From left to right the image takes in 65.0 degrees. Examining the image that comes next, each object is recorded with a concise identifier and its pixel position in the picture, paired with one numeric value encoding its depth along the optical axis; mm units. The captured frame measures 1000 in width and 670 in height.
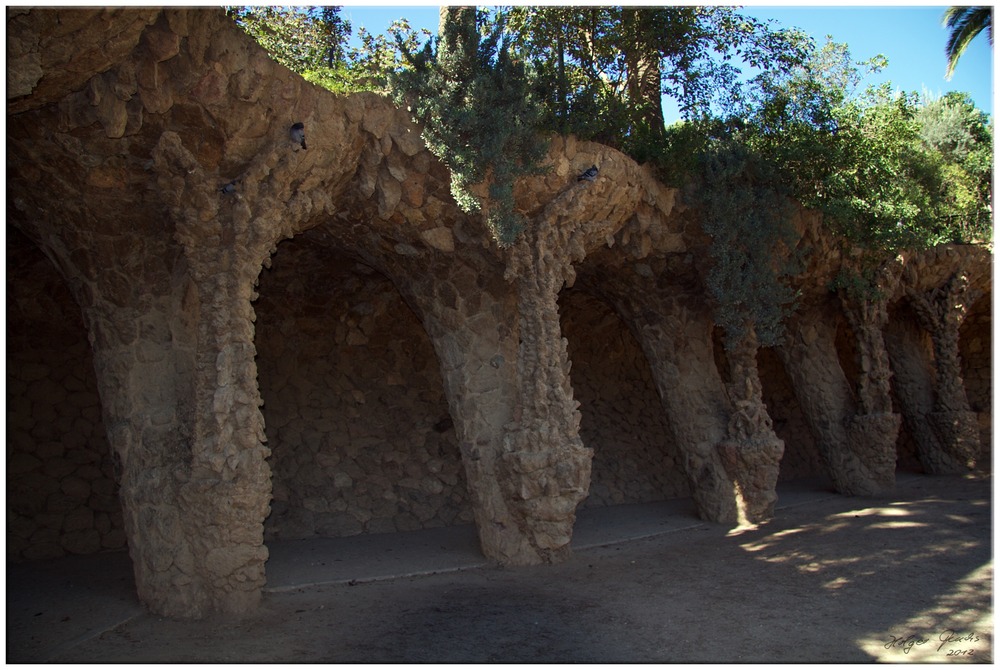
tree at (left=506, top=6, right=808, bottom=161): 7309
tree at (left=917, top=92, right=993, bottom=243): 10836
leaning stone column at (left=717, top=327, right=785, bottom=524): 7895
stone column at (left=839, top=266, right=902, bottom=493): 9203
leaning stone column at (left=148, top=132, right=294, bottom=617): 4875
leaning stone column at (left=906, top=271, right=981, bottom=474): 10891
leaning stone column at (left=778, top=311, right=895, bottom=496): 9352
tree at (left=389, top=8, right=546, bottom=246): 5633
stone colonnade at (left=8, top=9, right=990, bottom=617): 4504
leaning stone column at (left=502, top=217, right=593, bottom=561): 6000
